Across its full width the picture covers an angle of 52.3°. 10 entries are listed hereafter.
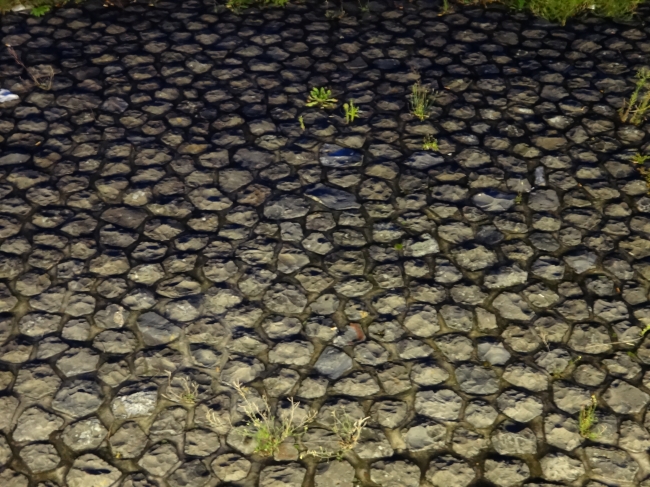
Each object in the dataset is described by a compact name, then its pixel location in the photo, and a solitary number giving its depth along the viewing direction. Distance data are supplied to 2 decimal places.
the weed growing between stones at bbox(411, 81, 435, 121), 5.74
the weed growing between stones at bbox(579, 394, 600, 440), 3.88
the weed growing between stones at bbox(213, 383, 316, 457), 3.83
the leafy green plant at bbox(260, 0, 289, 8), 7.02
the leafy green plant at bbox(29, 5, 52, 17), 6.93
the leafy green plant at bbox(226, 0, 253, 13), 7.01
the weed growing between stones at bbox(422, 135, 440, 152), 5.52
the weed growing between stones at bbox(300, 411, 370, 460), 3.80
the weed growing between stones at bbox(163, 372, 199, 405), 4.03
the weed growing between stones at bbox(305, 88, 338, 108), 5.90
